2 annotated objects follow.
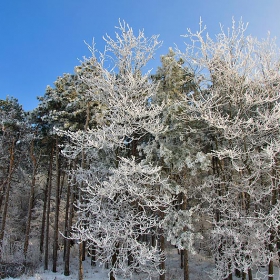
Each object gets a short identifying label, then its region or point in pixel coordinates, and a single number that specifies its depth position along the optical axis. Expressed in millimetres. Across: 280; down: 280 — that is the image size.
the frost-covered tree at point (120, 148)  10000
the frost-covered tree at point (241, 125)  10719
